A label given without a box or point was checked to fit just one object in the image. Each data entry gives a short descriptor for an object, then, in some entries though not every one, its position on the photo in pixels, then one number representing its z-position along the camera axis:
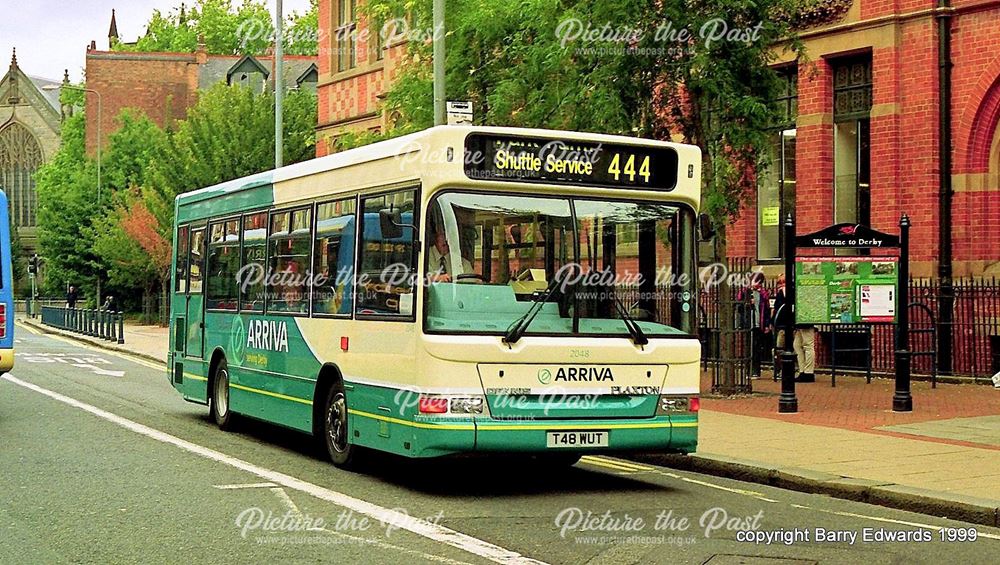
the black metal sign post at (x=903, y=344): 17.33
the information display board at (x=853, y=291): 18.66
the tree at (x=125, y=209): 57.78
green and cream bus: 10.97
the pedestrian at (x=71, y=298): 65.75
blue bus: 17.39
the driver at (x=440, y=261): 11.00
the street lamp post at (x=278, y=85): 31.75
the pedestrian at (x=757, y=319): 24.84
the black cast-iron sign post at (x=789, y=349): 17.45
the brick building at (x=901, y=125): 23.12
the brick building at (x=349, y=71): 42.19
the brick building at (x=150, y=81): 93.69
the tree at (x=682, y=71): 19.47
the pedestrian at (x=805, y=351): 23.14
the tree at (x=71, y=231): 65.88
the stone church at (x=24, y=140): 116.00
